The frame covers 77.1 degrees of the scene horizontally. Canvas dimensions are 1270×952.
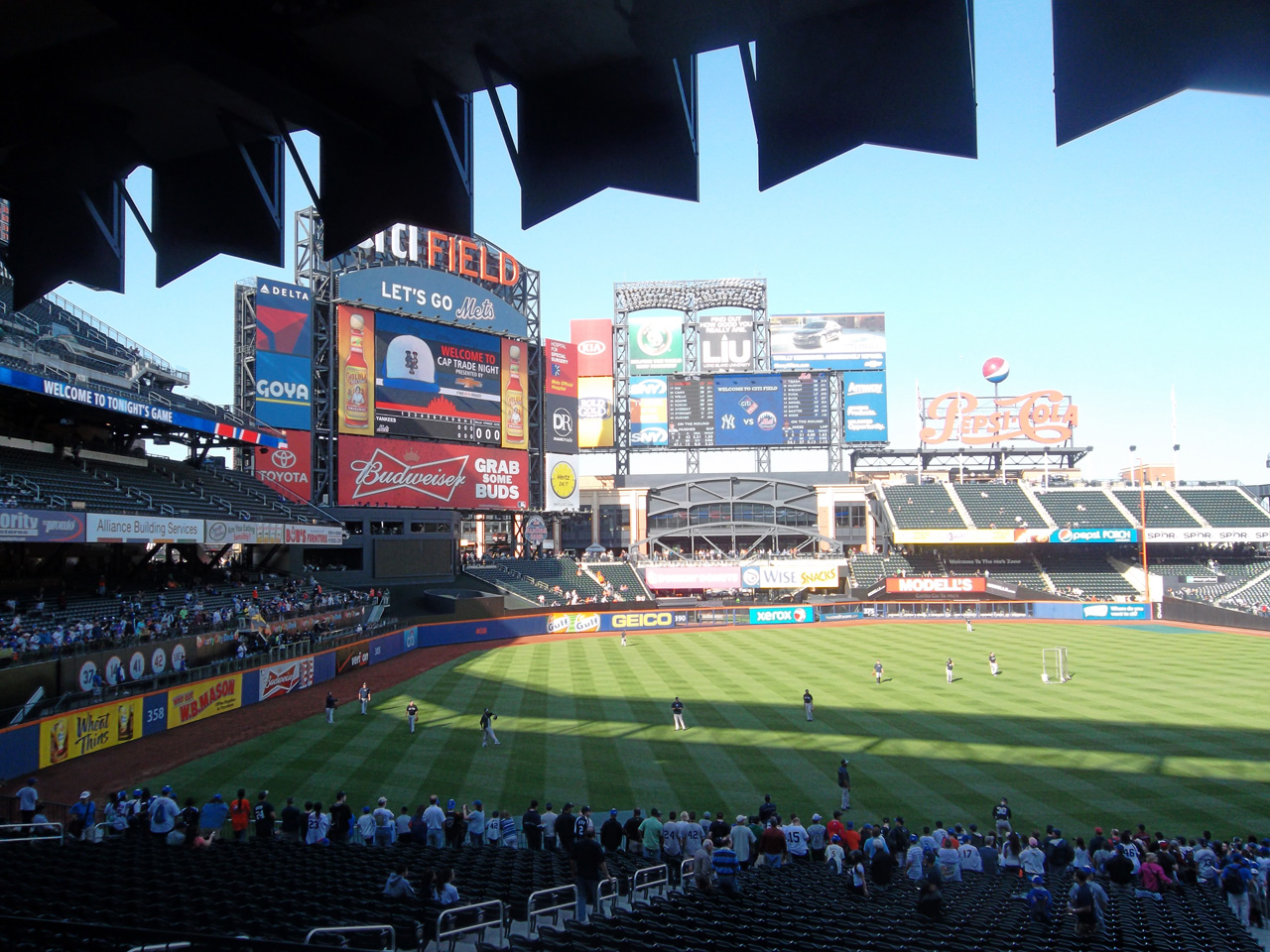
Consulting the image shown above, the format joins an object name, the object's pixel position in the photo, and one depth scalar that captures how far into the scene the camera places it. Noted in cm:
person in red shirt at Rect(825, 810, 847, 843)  1358
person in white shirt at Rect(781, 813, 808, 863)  1375
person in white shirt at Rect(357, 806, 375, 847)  1420
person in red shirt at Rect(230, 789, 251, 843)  1423
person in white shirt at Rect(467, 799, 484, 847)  1480
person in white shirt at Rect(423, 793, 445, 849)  1423
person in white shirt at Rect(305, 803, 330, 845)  1400
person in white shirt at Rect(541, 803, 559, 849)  1457
